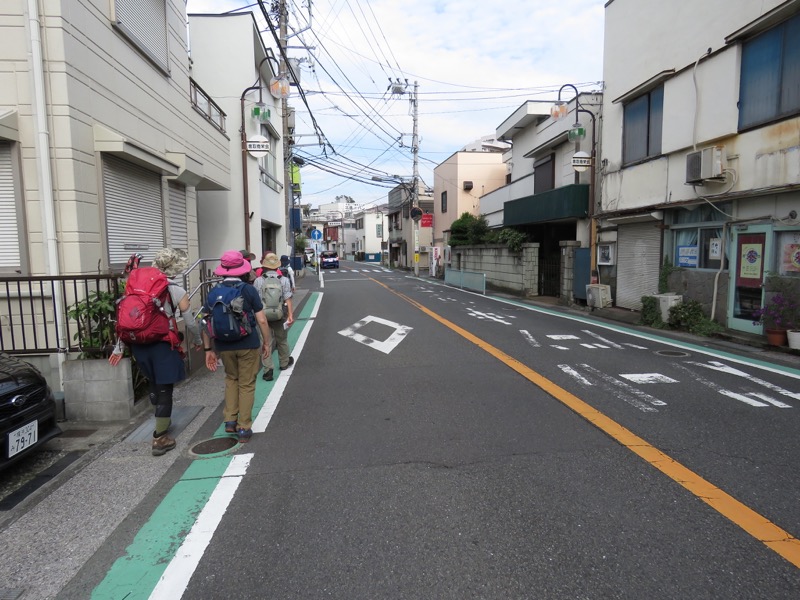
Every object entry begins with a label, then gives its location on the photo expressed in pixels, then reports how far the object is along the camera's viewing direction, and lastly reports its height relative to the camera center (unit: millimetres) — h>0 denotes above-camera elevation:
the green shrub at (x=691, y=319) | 10914 -1542
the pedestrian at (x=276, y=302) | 7469 -737
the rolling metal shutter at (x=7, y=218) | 5992 +402
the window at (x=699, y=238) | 11336 +231
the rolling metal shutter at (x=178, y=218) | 10516 +704
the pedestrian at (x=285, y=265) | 9492 -267
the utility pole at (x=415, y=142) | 37731 +7910
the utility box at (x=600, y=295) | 15383 -1354
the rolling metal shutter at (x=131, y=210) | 7426 +664
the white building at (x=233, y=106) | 16672 +4915
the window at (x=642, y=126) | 13648 +3347
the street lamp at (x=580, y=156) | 16228 +2885
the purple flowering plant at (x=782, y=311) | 9047 -1108
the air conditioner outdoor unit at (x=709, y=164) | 10562 +1704
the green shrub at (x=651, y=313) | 12348 -1553
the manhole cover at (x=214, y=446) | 4883 -1847
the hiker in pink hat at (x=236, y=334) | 4859 -781
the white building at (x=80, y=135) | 6008 +1473
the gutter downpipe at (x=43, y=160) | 5953 +1057
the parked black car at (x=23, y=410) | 4082 -1301
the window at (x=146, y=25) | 7987 +3743
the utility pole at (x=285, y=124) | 20688 +5677
